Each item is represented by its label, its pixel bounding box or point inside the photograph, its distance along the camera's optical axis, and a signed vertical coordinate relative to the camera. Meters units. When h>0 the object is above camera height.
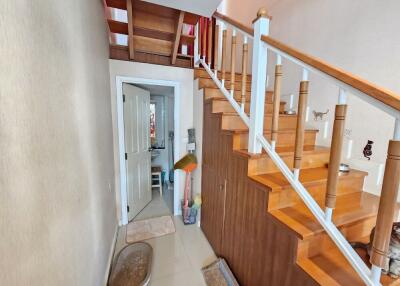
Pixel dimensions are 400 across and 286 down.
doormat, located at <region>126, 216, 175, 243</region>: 2.36 -1.49
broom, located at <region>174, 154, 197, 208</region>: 2.52 -0.58
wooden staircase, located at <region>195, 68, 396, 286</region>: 1.05 -0.62
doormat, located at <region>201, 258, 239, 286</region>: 1.65 -1.45
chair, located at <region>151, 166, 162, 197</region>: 3.70 -1.16
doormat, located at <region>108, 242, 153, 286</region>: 1.68 -1.48
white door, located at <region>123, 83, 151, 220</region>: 2.62 -0.41
